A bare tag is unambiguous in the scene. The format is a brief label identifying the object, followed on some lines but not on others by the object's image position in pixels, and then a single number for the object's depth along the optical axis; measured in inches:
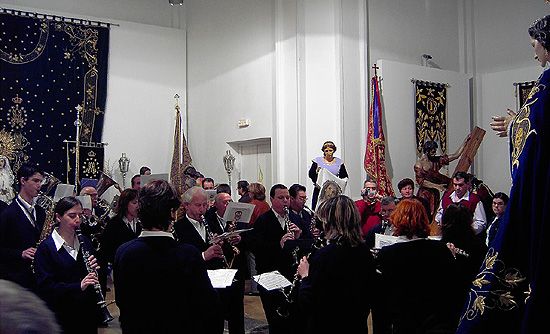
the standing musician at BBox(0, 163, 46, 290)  196.2
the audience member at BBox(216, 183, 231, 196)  365.2
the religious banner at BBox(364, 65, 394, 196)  390.0
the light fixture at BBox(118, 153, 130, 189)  486.9
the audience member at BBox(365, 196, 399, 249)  236.7
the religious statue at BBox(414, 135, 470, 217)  390.3
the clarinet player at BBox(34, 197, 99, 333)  163.8
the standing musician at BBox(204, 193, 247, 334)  217.8
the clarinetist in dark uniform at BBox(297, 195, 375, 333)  154.0
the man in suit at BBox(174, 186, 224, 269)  199.7
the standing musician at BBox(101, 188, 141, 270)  229.1
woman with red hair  161.2
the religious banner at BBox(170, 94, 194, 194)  497.4
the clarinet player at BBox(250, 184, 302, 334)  221.9
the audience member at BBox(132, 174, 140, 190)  418.9
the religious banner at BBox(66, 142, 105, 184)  468.8
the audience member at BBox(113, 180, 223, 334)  125.6
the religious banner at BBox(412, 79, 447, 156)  422.6
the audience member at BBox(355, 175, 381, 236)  308.5
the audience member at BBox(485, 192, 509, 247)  281.1
